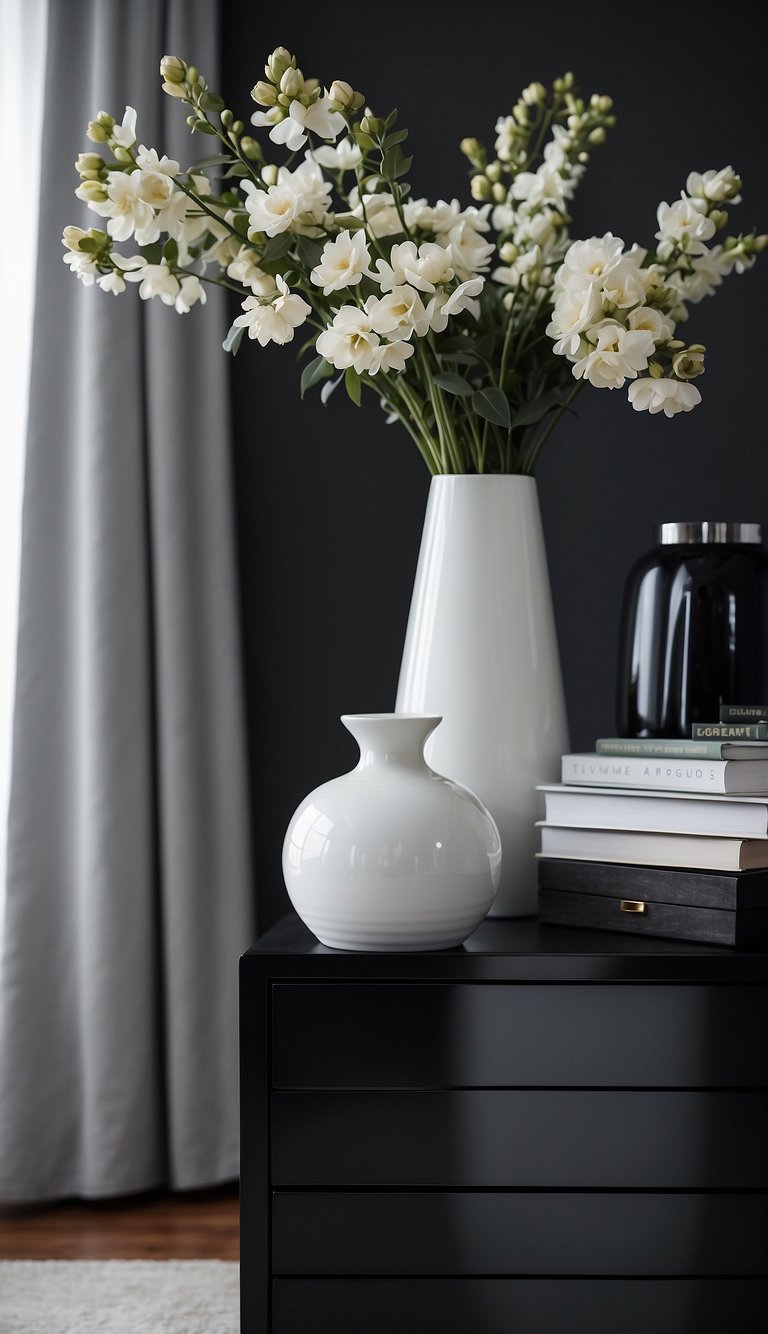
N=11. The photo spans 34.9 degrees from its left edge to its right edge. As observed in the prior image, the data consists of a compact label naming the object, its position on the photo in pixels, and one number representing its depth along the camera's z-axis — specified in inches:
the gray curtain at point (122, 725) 79.6
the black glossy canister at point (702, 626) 52.2
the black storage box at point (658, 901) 47.3
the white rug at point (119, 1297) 65.2
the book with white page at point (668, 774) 48.4
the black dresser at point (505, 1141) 45.9
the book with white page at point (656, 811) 47.7
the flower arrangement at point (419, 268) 48.6
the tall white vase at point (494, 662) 54.5
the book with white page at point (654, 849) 47.8
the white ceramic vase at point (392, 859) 45.9
